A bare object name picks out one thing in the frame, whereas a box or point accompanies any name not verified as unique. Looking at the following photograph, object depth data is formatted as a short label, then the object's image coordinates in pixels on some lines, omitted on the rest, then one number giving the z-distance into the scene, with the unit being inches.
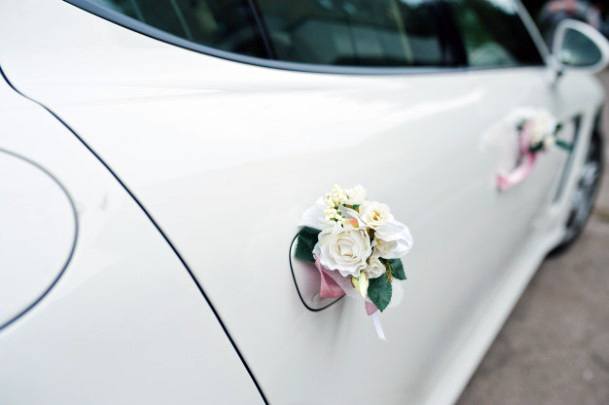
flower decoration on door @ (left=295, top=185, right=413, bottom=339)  33.1
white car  25.6
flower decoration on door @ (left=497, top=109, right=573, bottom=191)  67.2
